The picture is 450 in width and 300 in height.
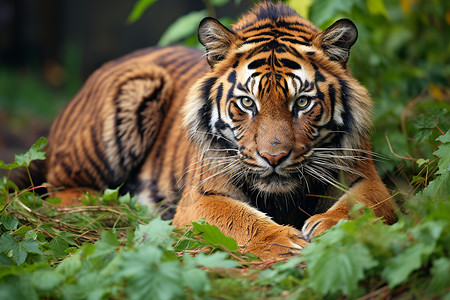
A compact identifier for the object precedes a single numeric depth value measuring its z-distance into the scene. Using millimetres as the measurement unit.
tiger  5242
